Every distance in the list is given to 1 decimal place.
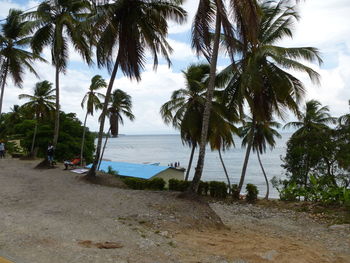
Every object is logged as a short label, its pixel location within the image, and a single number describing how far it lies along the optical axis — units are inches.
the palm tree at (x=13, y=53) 765.9
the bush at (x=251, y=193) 553.9
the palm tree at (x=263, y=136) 960.9
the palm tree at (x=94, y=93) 1039.6
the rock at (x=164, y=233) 288.8
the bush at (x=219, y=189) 571.8
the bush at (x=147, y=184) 583.5
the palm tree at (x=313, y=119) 938.7
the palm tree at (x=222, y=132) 607.5
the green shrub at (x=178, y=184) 574.9
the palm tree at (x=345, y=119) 707.8
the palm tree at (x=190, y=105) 621.0
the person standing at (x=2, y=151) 905.4
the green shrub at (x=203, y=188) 586.2
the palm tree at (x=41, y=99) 1027.3
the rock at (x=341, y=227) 372.7
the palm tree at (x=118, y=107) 978.7
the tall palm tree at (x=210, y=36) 406.7
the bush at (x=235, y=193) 568.7
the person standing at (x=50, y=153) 681.6
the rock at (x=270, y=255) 240.0
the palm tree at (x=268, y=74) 493.0
